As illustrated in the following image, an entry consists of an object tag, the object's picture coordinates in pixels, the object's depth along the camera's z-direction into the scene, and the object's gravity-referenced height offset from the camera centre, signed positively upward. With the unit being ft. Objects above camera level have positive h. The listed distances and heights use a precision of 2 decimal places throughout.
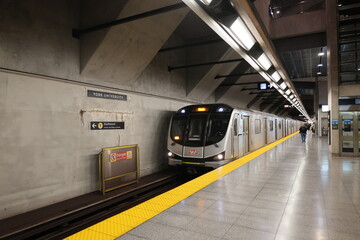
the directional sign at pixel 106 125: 19.40 -0.24
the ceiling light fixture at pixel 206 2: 8.64 +4.52
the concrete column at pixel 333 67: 28.02 +6.85
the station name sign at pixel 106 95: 19.24 +2.42
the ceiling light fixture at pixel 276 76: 22.85 +4.79
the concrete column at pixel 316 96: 77.28 +9.01
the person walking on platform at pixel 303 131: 49.24 -1.78
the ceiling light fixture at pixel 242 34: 11.09 +4.69
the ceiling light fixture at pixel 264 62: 17.11 +4.78
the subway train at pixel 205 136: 23.21 -1.42
